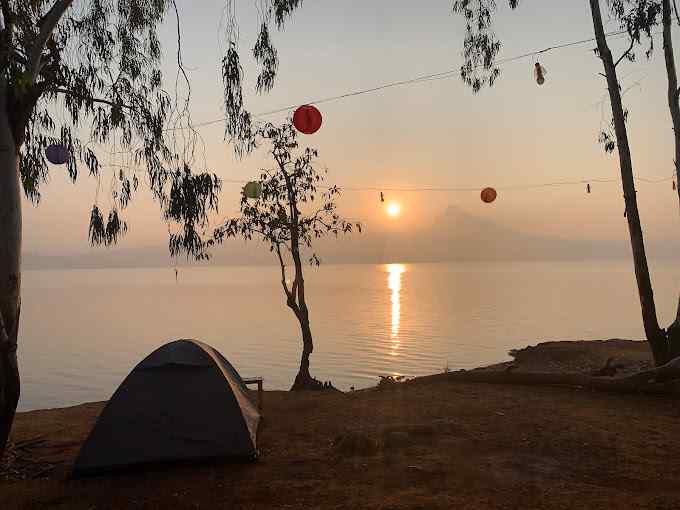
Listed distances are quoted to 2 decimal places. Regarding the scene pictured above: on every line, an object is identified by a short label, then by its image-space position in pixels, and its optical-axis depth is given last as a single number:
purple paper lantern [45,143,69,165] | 10.16
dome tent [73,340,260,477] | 7.75
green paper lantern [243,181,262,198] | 14.80
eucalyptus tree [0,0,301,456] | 8.02
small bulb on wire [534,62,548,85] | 14.48
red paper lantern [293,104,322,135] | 12.36
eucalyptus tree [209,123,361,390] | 17.41
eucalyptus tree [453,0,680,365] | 12.86
